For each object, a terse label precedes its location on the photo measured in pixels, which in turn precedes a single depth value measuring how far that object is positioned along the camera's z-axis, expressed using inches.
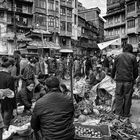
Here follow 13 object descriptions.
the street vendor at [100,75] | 344.8
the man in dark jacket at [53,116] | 109.3
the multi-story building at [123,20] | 1563.7
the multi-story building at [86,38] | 2058.2
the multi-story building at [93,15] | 2591.0
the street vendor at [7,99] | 185.9
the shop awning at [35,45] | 730.8
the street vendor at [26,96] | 246.8
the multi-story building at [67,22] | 1739.7
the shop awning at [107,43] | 448.5
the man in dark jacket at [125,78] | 213.9
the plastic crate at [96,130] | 149.4
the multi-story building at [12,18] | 1444.4
